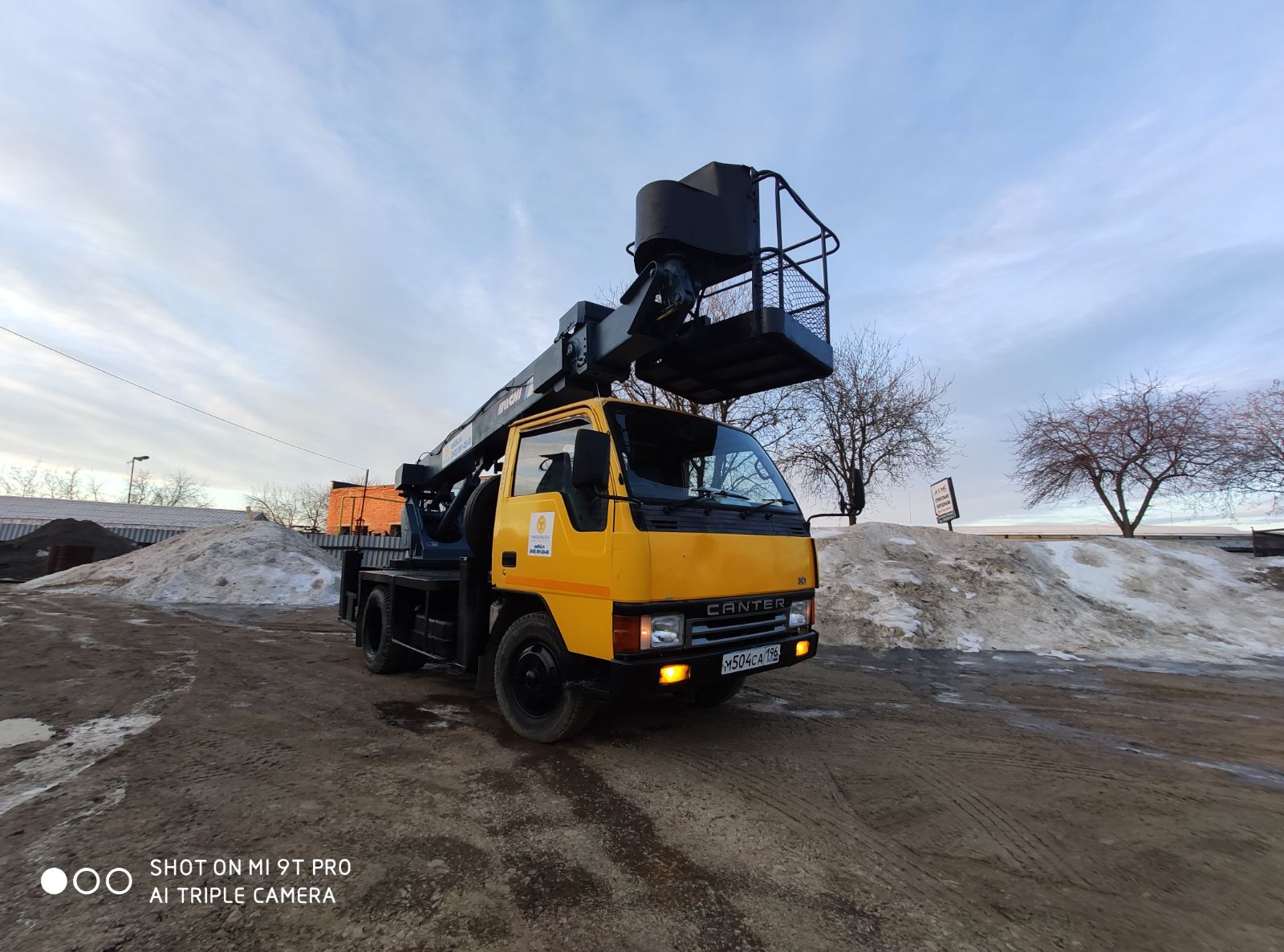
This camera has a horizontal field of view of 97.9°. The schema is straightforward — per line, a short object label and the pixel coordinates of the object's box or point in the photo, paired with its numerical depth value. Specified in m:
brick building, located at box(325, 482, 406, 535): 43.59
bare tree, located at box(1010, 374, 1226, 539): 18.69
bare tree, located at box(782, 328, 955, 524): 19.58
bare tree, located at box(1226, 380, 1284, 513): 18.73
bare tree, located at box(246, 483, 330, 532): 54.19
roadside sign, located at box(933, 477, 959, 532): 12.73
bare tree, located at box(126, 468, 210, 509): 51.84
